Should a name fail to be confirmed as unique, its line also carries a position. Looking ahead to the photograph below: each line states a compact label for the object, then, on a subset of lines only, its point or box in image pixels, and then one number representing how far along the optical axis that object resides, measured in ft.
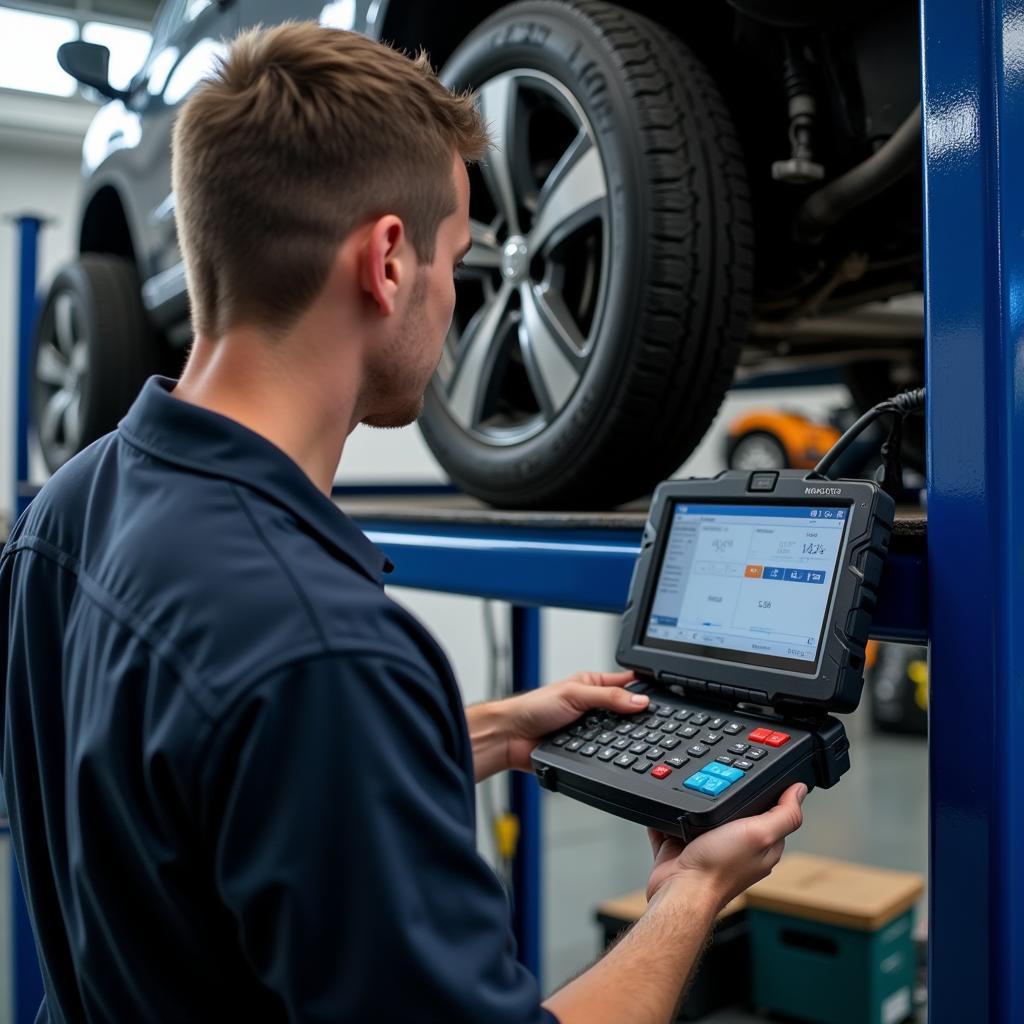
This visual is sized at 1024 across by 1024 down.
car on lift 3.75
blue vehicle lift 2.42
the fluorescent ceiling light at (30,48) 15.85
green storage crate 8.85
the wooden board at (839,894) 8.87
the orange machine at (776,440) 17.16
